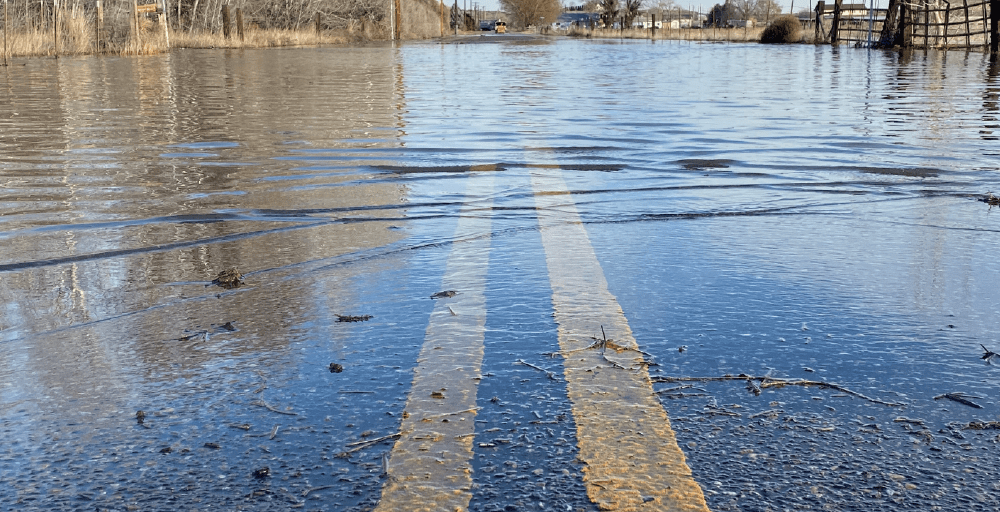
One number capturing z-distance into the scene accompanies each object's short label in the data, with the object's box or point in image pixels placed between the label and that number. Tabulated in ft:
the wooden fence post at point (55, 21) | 88.38
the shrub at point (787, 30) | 172.55
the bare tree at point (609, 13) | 379.76
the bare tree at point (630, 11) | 368.48
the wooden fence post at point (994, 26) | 85.48
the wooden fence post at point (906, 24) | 109.09
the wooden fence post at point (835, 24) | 132.27
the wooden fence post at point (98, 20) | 102.22
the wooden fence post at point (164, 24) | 114.42
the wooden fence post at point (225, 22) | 137.69
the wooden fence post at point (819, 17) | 153.48
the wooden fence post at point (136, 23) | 102.42
